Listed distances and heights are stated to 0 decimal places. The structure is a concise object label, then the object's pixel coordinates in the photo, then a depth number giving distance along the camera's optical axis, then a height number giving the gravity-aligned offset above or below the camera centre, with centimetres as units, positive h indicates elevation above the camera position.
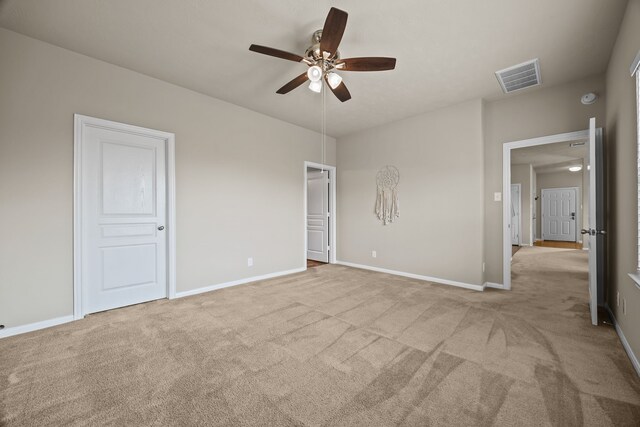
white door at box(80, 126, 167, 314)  288 -4
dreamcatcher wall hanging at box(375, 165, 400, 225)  477 +34
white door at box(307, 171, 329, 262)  586 -5
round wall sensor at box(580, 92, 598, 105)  316 +136
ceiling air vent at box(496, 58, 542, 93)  296 +162
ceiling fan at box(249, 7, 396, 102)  202 +134
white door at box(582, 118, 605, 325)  258 +3
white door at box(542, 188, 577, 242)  928 -6
